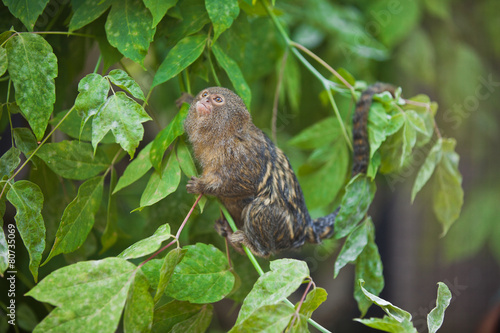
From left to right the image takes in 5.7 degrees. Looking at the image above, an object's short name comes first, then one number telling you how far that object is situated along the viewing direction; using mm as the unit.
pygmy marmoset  3329
